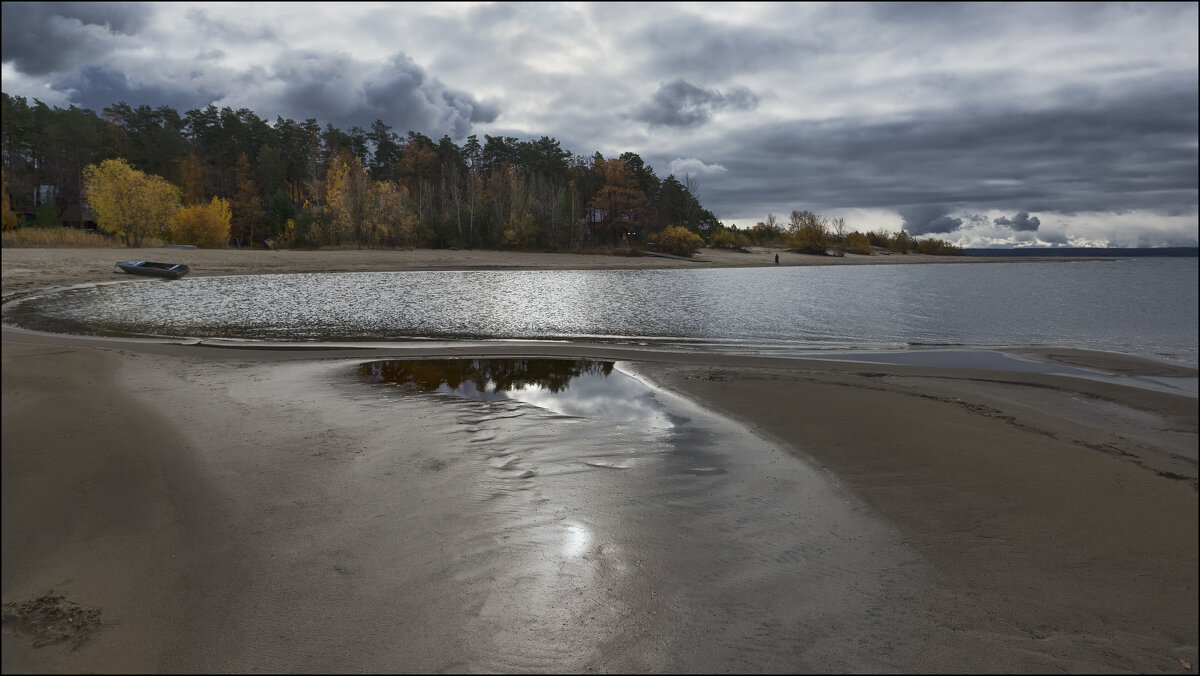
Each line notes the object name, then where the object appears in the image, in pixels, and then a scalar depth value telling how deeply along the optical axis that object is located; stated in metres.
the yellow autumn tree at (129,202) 48.56
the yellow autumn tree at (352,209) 72.50
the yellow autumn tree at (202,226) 63.78
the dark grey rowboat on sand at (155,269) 34.50
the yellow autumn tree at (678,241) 94.56
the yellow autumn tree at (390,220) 72.81
